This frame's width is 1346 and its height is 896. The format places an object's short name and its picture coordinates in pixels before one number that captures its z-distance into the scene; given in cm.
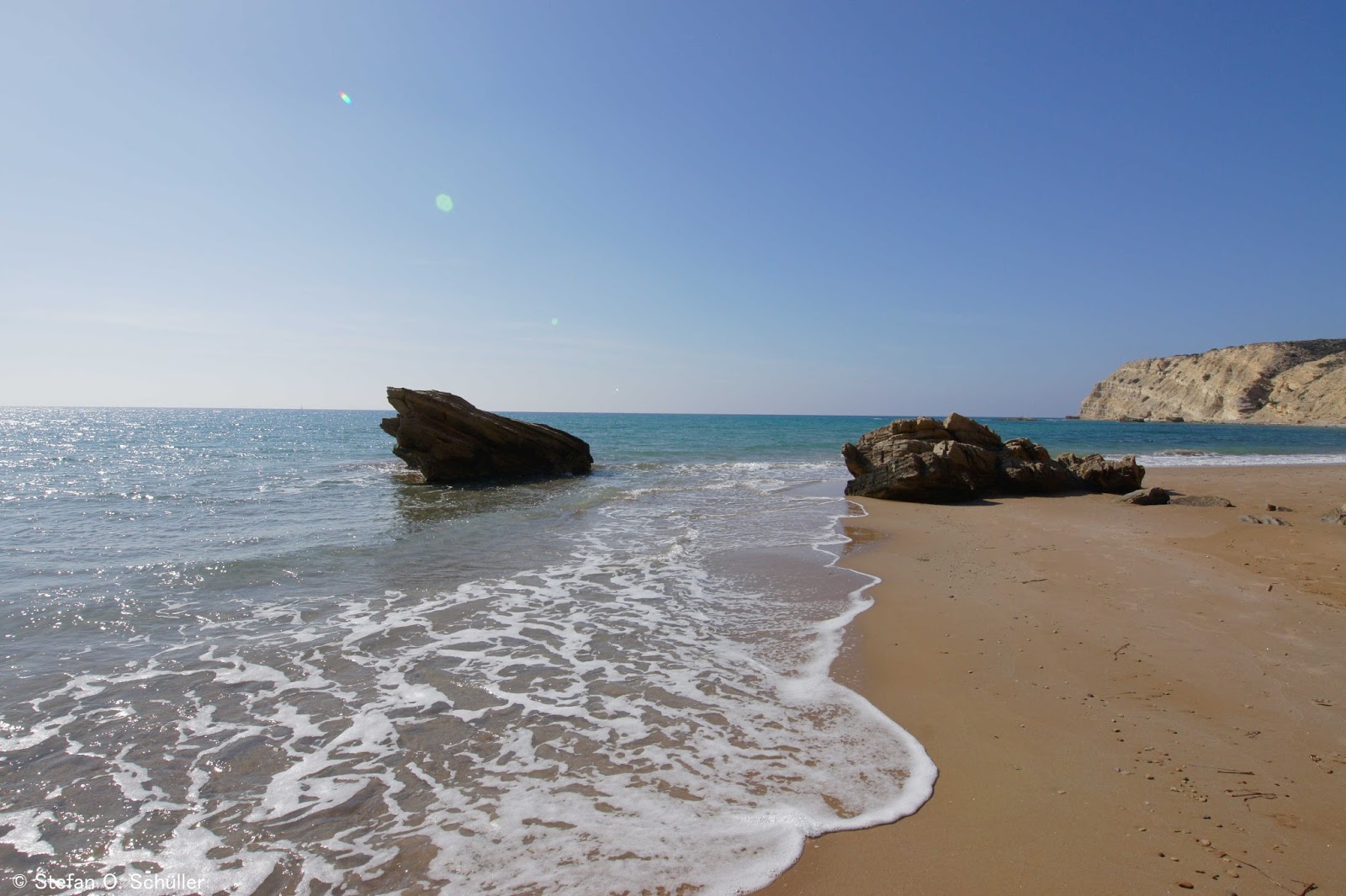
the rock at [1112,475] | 1862
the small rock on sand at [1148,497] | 1622
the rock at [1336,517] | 1255
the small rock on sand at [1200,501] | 1565
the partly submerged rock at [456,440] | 2333
